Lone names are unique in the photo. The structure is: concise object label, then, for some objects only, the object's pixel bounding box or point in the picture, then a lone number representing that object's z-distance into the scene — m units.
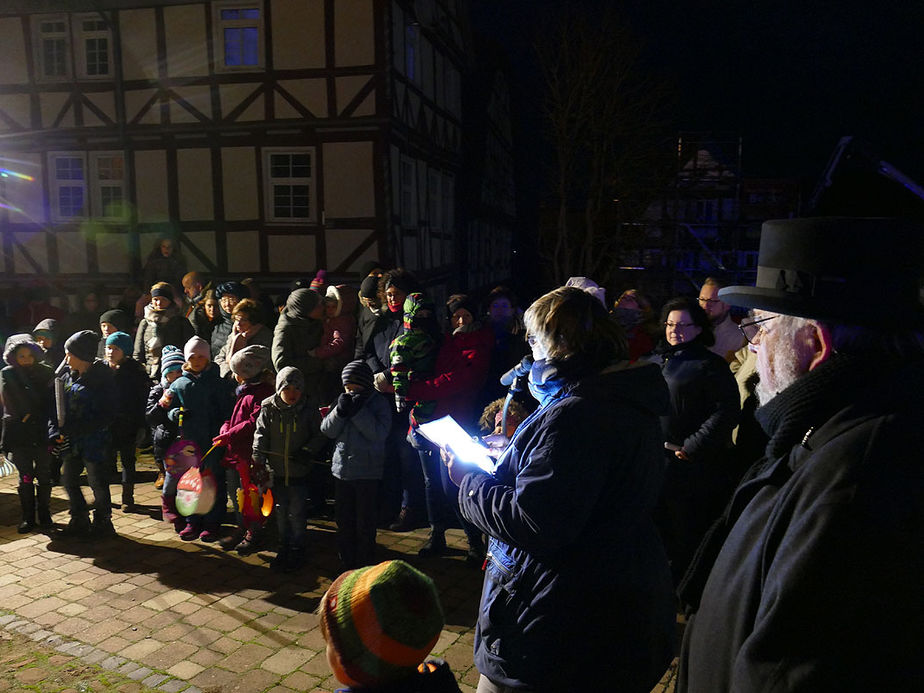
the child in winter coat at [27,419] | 5.93
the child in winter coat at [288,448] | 5.21
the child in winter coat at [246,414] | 5.49
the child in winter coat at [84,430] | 5.82
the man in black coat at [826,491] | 1.17
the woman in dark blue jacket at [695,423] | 4.32
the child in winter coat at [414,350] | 5.38
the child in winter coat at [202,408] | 5.92
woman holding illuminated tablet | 2.03
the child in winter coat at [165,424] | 6.10
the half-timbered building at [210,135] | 12.55
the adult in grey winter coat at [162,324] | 7.66
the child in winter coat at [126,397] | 6.74
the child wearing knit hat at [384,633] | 1.91
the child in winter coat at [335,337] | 6.89
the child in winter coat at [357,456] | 4.92
